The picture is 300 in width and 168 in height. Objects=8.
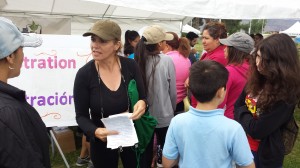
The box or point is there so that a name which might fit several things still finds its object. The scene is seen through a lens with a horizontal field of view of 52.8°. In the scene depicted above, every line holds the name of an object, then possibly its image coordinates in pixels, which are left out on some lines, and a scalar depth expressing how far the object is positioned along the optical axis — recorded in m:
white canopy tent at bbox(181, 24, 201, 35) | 21.79
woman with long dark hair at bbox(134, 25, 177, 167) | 2.79
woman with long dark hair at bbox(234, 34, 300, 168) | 1.68
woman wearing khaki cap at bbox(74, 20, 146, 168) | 2.03
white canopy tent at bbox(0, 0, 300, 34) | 4.02
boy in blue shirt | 1.50
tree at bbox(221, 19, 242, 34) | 64.21
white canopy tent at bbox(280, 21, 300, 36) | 26.94
